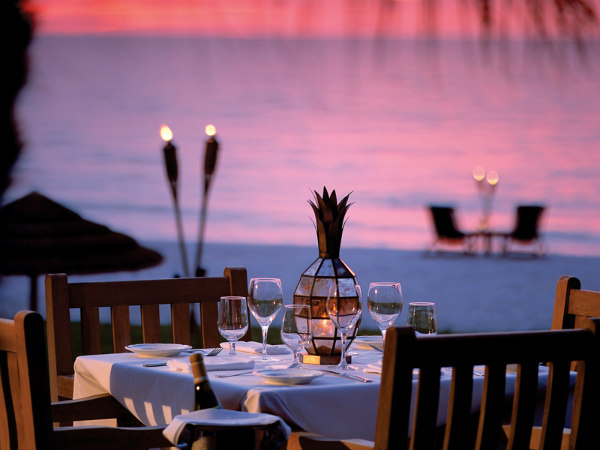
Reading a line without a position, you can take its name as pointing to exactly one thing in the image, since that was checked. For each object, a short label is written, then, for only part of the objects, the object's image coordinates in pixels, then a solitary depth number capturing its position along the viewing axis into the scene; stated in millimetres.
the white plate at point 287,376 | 4042
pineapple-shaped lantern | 4394
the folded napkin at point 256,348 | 4575
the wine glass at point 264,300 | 4418
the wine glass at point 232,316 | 4334
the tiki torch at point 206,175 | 9573
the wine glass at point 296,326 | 4228
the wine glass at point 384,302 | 4384
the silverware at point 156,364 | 4316
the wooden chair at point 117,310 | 4816
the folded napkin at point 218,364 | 4231
